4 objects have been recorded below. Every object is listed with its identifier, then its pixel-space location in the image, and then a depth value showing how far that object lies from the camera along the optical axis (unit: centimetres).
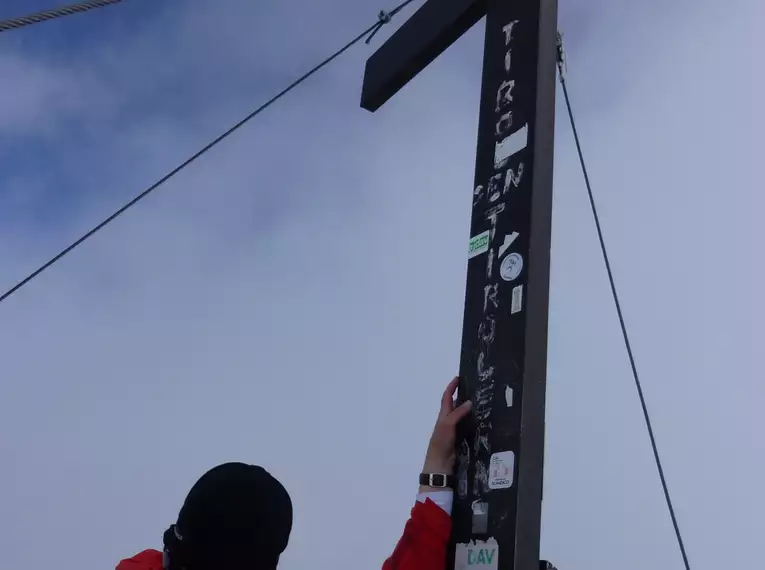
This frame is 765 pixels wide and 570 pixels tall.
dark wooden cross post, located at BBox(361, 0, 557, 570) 154
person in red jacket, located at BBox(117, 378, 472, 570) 135
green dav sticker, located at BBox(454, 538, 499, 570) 151
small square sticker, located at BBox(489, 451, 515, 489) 154
